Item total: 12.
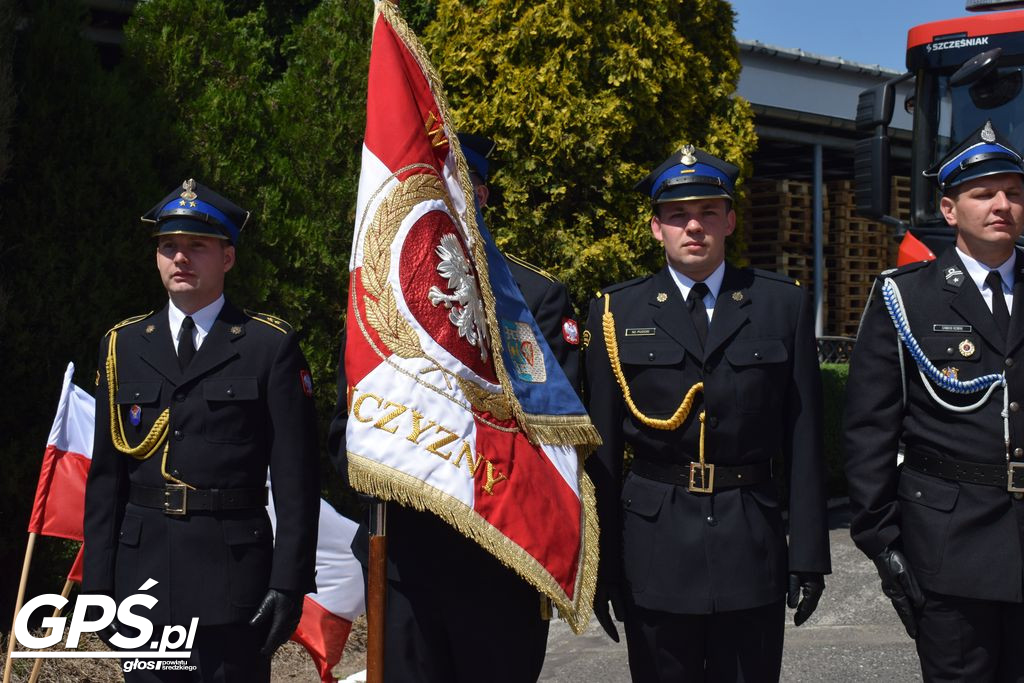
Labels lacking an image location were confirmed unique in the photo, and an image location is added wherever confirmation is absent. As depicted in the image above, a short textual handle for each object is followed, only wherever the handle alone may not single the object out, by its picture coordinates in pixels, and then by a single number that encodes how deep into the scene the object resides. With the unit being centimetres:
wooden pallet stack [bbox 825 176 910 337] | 1588
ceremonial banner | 328
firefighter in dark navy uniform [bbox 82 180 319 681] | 360
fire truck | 718
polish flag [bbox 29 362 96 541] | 473
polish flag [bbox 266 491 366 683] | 529
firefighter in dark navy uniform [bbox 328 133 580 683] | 337
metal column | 1468
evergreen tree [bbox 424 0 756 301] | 834
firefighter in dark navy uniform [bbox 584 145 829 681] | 362
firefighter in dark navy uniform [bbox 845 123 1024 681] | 338
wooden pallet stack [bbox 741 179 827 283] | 1532
